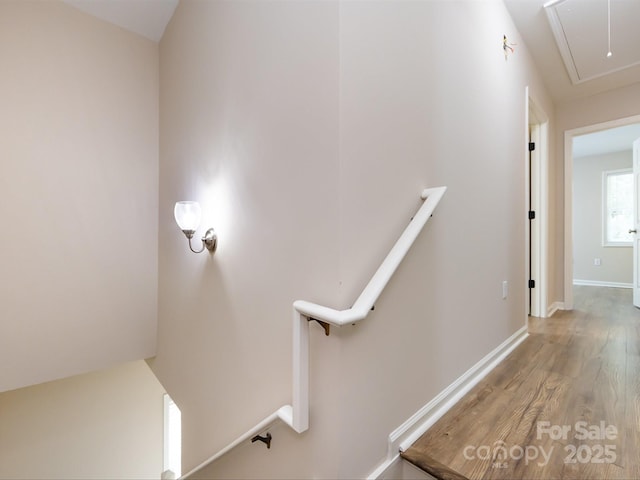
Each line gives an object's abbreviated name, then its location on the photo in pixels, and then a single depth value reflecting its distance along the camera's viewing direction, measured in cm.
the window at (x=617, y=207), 523
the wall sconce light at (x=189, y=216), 179
